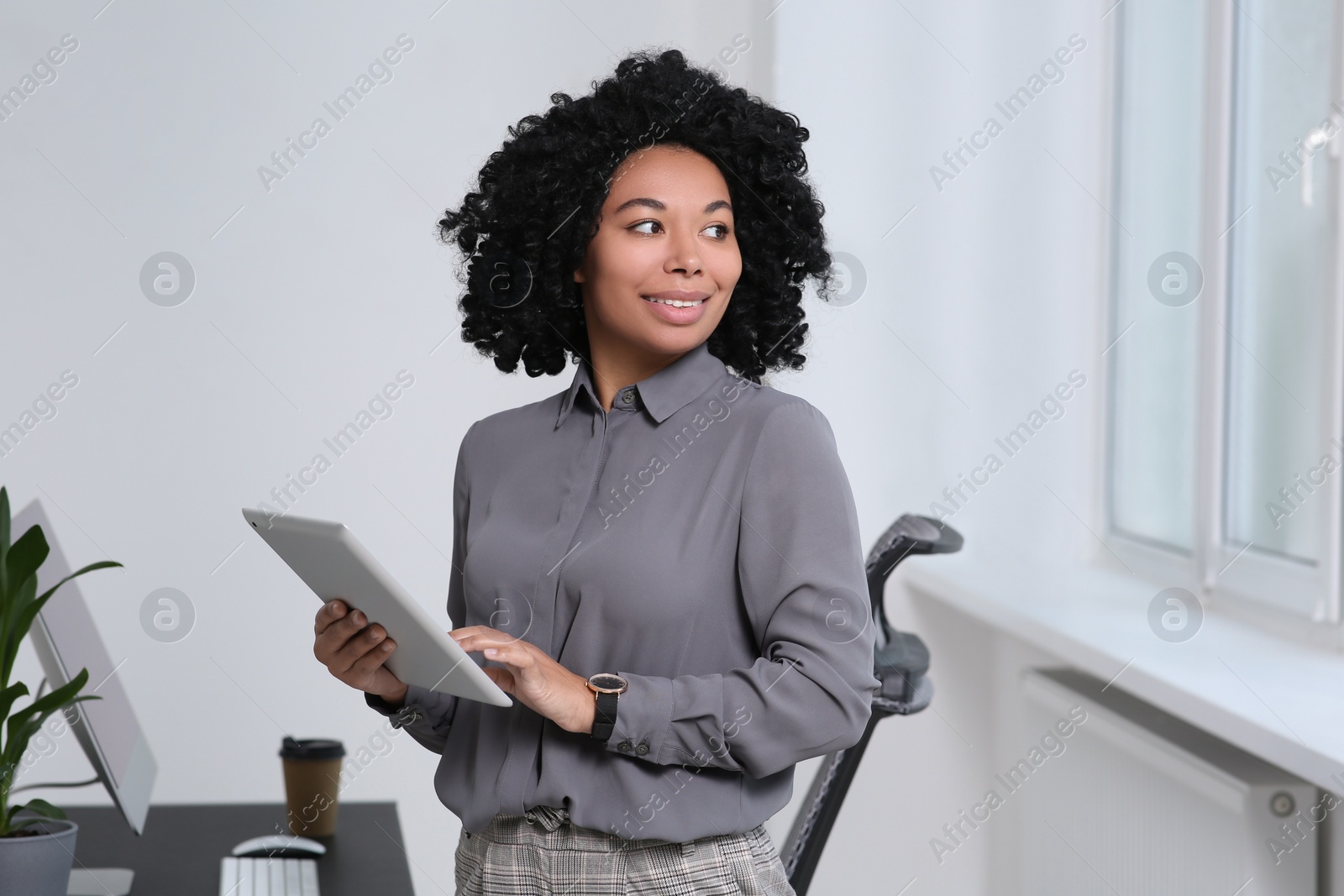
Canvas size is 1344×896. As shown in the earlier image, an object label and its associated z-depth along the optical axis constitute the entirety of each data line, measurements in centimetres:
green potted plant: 272
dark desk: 301
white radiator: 311
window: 333
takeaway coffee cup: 319
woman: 259
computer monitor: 287
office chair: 284
